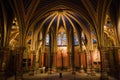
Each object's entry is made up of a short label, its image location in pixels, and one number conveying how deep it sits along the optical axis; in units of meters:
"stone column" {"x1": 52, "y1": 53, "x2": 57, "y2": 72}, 14.51
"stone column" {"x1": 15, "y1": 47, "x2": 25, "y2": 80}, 8.83
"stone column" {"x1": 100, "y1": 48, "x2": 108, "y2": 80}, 8.69
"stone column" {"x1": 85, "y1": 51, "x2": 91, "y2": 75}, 13.01
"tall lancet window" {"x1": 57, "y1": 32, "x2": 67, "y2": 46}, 17.41
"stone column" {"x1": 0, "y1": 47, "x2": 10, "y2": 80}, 9.39
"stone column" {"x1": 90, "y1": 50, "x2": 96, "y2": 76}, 11.73
